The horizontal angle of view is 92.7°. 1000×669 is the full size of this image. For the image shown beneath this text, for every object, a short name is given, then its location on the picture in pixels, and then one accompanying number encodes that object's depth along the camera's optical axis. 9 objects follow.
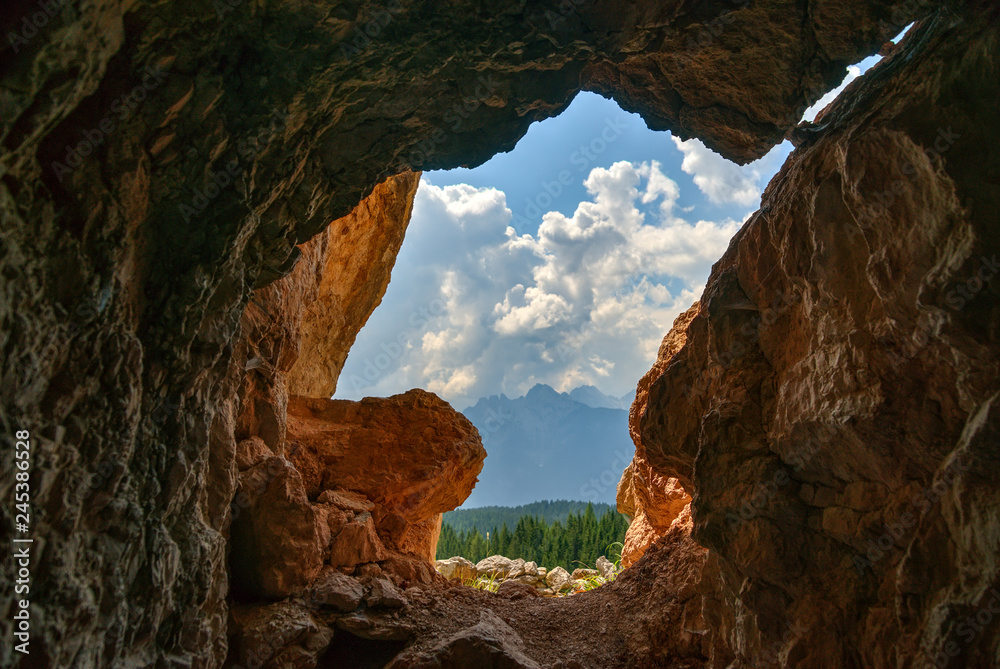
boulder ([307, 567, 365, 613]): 7.25
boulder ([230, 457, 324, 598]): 6.97
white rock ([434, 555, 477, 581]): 22.59
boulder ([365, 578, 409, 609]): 7.56
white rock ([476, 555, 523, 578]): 23.70
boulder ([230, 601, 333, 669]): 6.26
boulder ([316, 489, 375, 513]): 9.38
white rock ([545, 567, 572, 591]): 21.39
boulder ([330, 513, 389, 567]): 8.36
